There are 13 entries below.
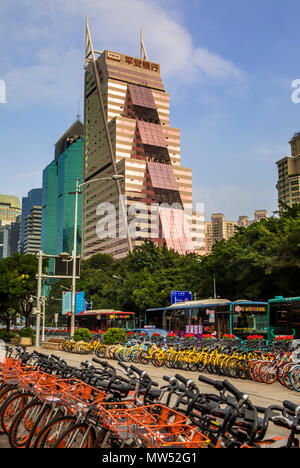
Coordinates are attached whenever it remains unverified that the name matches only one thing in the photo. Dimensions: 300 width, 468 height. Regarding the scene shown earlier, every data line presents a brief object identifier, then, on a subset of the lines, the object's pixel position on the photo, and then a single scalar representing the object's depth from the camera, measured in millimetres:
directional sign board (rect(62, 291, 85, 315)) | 31956
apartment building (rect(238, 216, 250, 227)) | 151275
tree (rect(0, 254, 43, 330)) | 36312
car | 28719
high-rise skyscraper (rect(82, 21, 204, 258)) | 123125
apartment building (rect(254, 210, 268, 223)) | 167662
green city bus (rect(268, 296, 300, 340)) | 21656
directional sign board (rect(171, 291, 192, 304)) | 39469
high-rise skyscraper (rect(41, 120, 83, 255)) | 185625
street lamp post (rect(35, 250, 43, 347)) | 28672
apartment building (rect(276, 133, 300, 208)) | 144250
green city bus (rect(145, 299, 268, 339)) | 25656
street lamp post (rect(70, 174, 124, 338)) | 24688
